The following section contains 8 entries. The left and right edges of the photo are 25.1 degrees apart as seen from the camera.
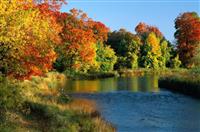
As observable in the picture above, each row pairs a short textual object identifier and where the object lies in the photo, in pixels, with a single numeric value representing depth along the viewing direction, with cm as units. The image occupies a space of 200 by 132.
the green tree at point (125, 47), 9606
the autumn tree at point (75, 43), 6638
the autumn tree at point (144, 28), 14342
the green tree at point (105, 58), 9056
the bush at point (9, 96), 2153
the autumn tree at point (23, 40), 2377
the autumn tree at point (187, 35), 10212
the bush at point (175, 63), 9844
